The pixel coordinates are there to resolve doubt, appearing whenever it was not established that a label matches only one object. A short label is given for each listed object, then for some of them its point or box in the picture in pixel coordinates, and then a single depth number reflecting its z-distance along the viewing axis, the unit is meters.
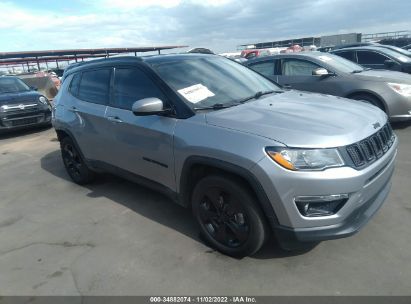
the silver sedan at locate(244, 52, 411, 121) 7.00
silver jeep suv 2.77
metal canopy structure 46.69
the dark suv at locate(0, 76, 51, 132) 9.77
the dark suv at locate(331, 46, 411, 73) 9.71
